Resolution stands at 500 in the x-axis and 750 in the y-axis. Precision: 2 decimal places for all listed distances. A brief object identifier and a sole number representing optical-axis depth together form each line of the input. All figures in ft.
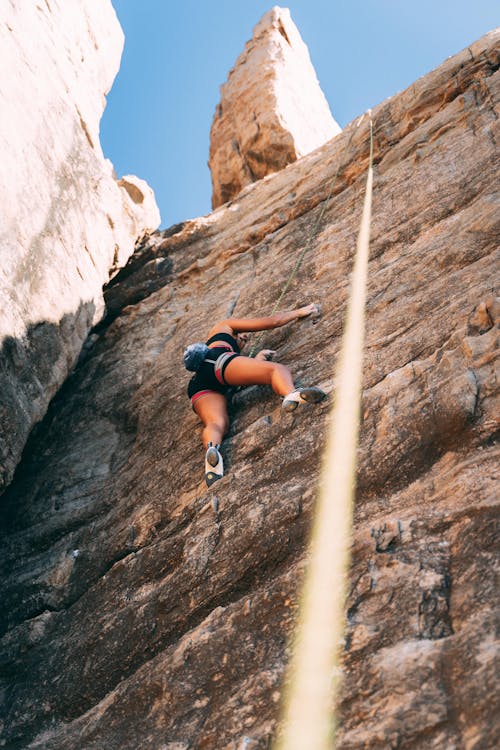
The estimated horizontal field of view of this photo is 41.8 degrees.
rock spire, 58.70
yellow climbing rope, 12.89
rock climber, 21.42
